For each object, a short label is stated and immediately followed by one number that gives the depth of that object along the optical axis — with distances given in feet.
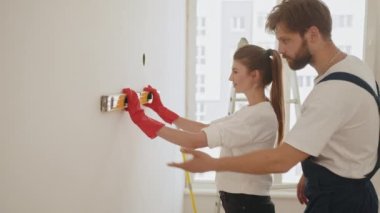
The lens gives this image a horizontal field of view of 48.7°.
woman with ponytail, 5.25
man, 4.02
